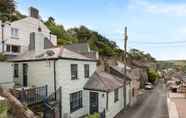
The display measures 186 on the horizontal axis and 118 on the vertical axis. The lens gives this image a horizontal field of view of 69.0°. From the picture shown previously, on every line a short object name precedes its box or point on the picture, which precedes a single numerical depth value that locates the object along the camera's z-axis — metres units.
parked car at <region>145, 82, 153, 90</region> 35.47
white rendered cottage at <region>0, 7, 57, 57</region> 15.33
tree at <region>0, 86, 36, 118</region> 7.87
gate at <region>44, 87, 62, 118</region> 10.67
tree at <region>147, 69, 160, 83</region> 43.88
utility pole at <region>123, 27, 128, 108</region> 17.60
